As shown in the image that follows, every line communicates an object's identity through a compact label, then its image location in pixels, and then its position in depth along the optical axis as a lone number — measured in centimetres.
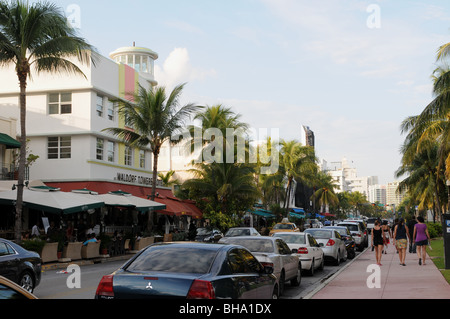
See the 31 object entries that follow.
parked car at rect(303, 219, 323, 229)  5001
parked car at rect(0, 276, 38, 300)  433
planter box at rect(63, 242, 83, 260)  2097
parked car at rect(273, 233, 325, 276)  1653
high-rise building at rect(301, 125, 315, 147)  12056
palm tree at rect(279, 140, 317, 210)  5381
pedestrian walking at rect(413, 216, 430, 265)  1734
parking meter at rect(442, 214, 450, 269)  1536
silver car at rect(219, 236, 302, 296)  1180
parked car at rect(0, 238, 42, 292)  1087
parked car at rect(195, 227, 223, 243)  2968
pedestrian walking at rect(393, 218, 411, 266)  1838
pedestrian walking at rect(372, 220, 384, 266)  1845
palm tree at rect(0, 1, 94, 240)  1973
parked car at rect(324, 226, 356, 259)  2456
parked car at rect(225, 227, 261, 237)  2712
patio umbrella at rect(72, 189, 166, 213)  2531
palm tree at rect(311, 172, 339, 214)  9473
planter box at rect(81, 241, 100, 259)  2219
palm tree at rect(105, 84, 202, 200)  2958
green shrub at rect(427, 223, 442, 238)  3873
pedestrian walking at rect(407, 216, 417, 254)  2345
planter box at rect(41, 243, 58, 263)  1973
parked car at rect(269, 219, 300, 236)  3368
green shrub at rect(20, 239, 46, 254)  1909
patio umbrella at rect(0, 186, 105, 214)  2105
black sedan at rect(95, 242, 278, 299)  634
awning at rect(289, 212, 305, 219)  6471
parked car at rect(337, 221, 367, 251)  2974
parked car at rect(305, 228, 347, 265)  2019
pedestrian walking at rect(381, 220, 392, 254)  2405
